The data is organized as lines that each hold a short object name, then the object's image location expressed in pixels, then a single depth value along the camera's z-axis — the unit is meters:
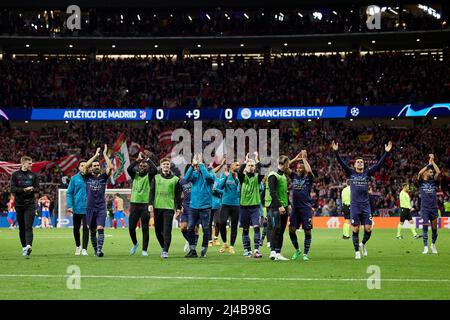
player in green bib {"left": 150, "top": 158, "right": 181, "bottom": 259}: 20.92
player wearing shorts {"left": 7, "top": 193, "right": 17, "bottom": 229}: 47.28
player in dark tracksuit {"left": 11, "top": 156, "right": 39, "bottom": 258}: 21.03
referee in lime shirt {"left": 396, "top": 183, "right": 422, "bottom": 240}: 35.16
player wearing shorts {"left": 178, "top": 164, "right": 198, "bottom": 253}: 23.48
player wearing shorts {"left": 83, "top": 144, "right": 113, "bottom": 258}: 21.41
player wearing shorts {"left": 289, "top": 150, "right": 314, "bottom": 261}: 20.30
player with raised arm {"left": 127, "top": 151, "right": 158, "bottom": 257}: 21.61
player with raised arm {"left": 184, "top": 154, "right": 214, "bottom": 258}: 20.97
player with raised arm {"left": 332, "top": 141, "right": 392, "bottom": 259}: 20.88
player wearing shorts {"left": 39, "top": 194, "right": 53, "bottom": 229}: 47.91
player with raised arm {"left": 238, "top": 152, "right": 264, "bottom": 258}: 21.20
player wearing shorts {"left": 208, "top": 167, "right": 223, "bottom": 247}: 24.42
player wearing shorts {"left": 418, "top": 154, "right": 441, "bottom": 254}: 23.64
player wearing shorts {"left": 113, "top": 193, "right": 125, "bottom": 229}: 46.82
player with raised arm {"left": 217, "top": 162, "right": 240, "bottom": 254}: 22.64
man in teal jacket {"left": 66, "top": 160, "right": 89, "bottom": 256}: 21.59
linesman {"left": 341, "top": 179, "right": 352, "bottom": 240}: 34.62
